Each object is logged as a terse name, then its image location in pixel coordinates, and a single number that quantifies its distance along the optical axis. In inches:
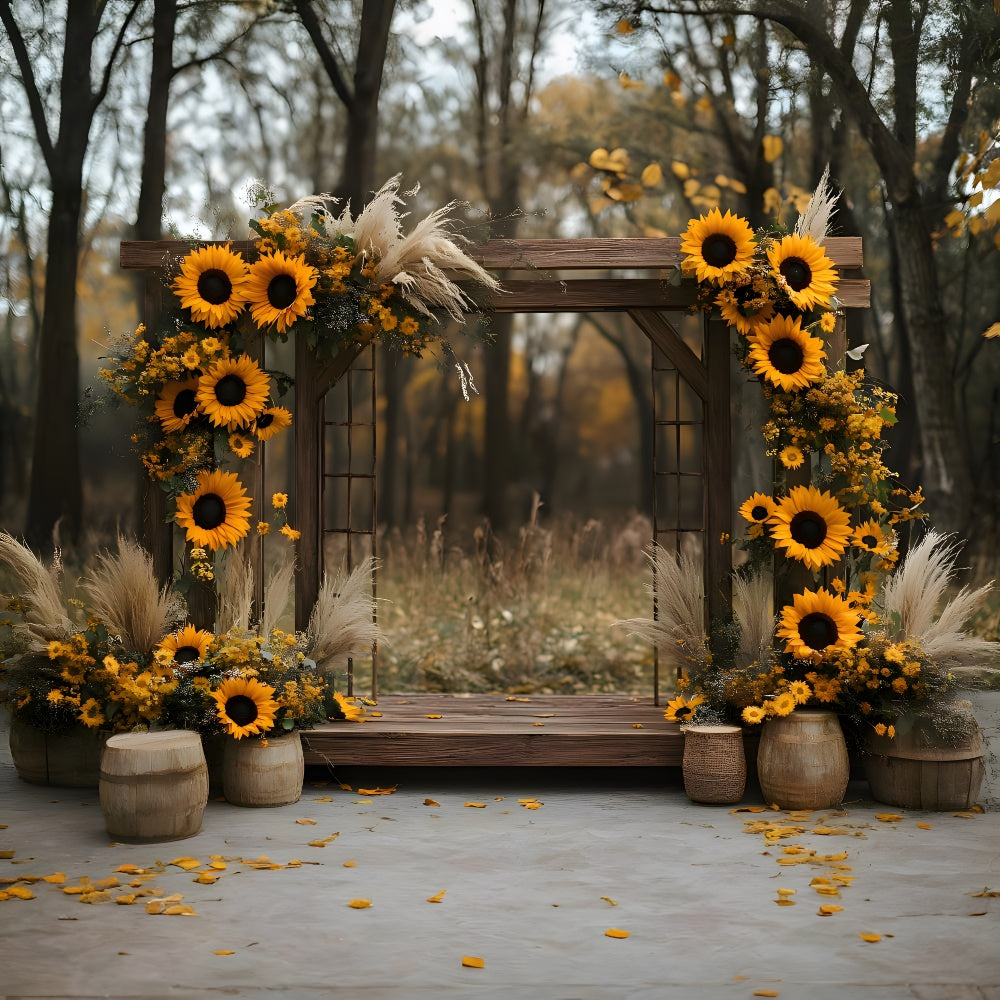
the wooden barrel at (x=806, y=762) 206.4
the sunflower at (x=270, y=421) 227.6
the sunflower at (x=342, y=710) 231.3
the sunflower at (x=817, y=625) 215.5
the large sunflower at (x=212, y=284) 221.0
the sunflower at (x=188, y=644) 221.3
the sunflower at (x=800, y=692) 210.2
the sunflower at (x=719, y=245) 219.1
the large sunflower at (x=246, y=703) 207.2
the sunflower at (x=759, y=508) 223.1
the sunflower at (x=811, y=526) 220.1
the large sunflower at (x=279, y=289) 219.9
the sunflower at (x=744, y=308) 221.8
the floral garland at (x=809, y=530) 215.8
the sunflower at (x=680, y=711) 226.2
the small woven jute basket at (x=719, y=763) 210.8
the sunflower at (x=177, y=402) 225.5
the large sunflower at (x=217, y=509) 225.5
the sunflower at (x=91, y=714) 214.2
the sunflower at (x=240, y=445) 225.3
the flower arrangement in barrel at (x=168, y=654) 211.0
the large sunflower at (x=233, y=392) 222.7
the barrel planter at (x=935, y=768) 206.5
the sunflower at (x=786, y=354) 219.8
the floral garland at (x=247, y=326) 221.8
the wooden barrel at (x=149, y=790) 184.5
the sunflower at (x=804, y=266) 218.7
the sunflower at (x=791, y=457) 220.8
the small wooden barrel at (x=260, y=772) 208.8
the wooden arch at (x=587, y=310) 223.8
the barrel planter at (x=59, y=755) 227.1
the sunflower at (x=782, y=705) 207.8
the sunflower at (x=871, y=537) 222.4
